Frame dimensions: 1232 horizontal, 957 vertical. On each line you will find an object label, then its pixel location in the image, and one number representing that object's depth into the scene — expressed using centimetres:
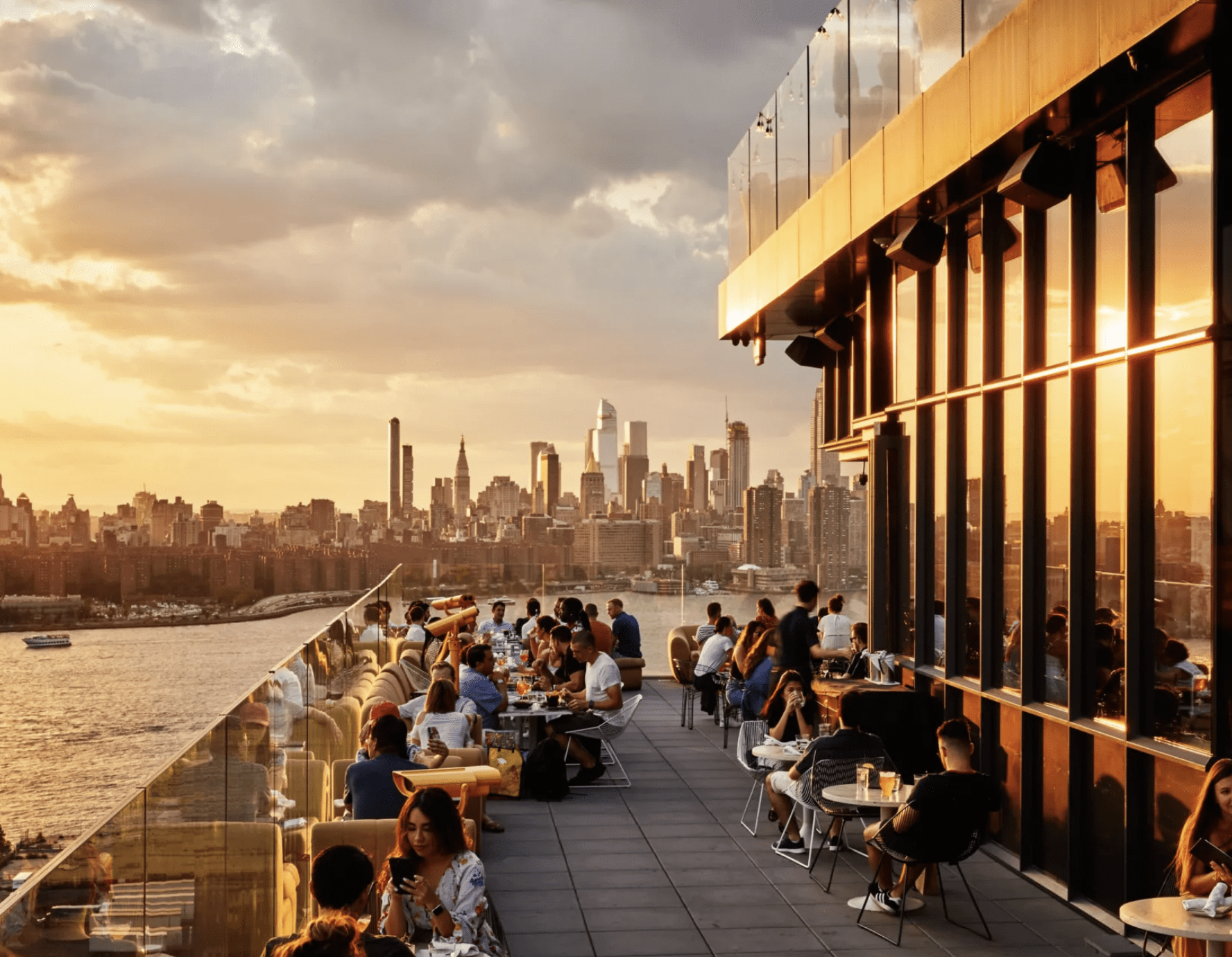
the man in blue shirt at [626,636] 1731
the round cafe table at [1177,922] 450
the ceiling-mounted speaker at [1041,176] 701
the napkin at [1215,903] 466
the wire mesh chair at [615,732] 1078
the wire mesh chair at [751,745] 956
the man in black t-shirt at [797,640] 1109
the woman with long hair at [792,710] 906
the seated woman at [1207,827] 498
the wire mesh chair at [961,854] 654
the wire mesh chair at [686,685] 1460
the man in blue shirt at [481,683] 1029
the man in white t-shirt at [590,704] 1070
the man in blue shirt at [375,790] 643
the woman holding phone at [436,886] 465
